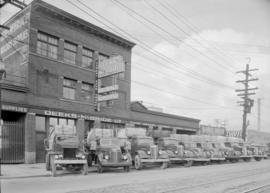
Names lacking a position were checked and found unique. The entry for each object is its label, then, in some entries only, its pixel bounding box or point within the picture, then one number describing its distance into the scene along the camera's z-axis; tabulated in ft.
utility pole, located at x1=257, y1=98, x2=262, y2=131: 312.93
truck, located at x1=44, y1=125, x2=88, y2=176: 68.44
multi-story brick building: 90.43
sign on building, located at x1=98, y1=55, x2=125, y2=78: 104.47
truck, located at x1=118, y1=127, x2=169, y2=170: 84.53
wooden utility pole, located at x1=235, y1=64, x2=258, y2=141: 149.07
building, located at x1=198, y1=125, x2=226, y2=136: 182.47
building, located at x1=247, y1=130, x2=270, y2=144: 296.92
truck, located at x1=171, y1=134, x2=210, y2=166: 98.68
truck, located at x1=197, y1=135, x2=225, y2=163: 109.50
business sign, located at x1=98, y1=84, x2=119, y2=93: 106.11
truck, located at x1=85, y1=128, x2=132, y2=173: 74.70
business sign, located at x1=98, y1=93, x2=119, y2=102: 105.80
